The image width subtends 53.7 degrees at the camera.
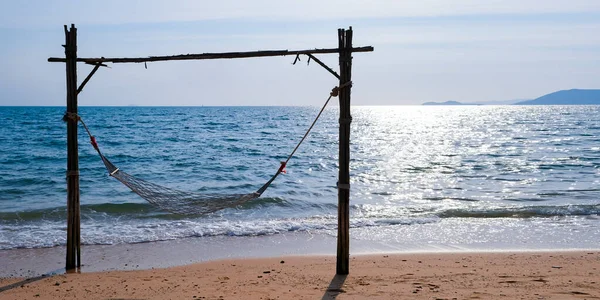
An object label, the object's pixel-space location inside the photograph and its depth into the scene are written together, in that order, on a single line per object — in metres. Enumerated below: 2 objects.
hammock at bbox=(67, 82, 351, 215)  5.91
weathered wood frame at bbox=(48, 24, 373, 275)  5.27
